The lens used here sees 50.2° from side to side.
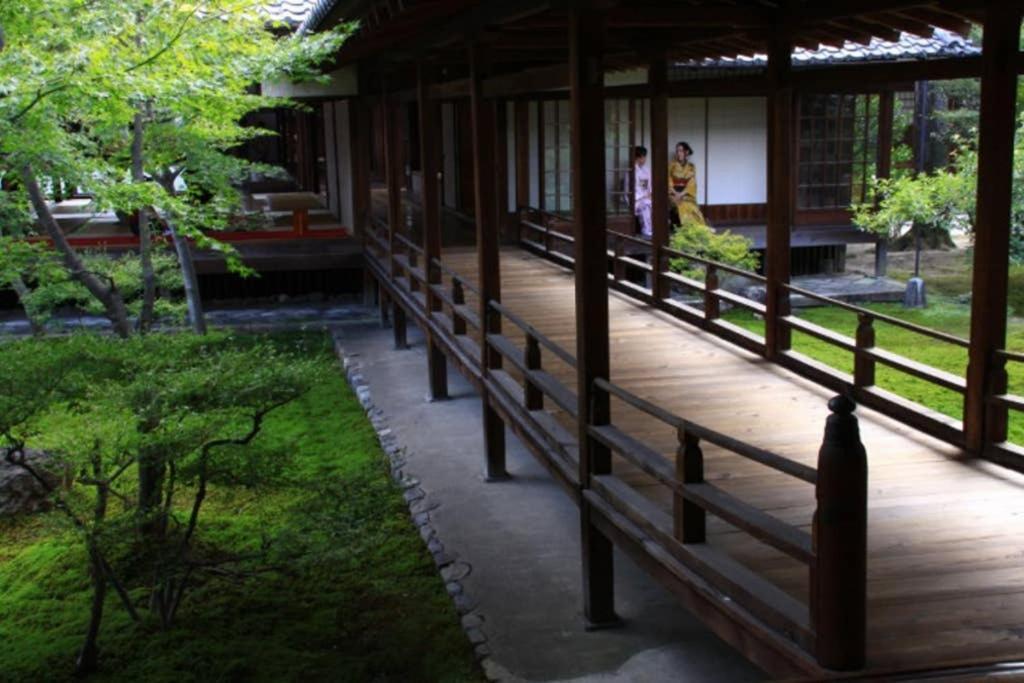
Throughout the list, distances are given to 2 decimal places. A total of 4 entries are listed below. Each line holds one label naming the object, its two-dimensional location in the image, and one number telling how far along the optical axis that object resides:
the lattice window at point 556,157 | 17.31
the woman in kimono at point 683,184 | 18.17
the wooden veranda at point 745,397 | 4.17
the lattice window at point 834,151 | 19.28
